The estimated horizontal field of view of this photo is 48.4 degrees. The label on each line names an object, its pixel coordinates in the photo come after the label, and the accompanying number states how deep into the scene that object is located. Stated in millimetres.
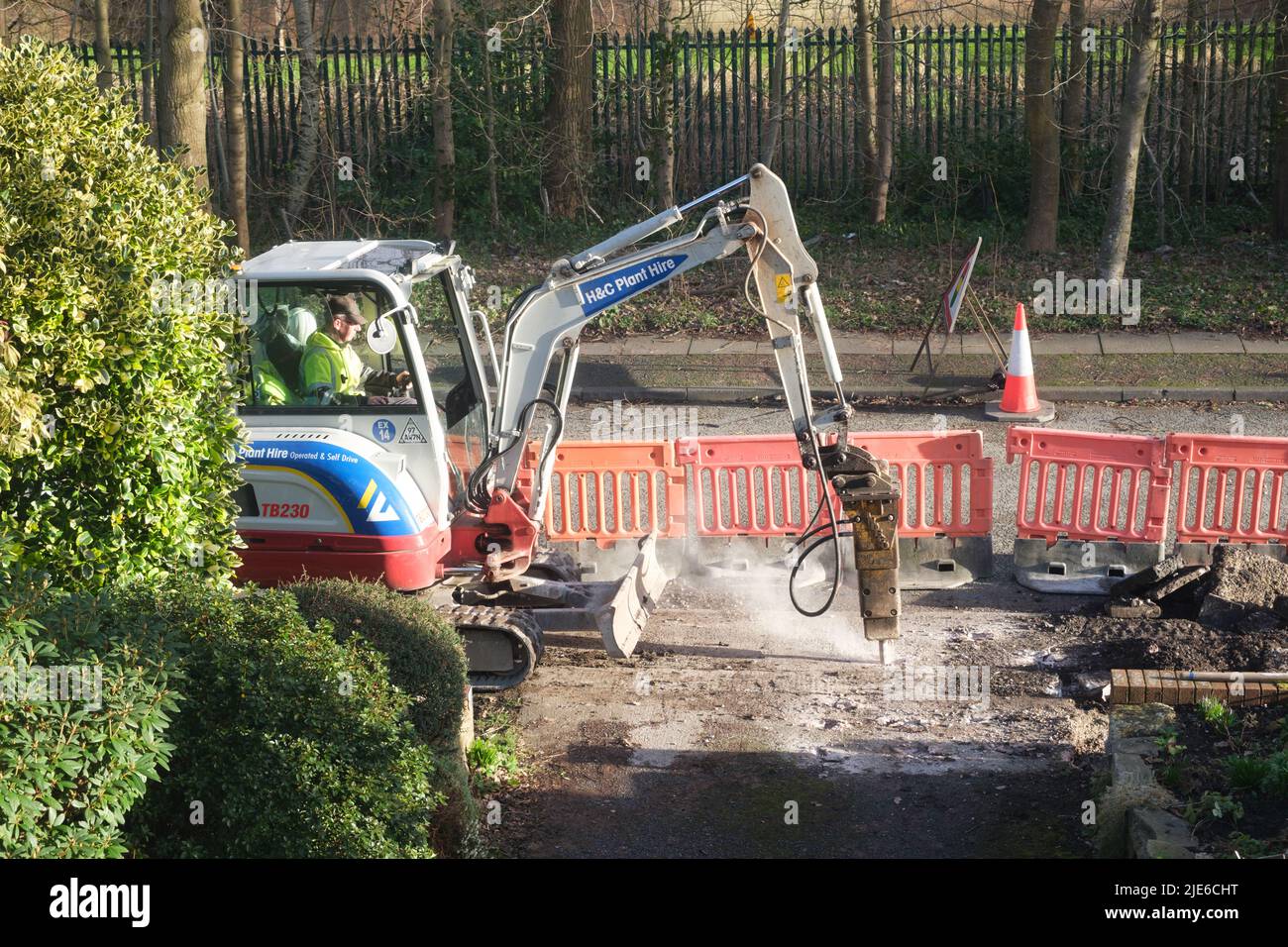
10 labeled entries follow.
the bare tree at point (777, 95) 18212
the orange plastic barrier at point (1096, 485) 9820
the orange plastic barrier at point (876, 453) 9945
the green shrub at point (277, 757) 5457
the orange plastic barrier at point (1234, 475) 9773
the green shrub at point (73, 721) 4691
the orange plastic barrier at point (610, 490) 10289
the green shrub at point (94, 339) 5836
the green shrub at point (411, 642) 6742
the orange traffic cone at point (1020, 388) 13742
